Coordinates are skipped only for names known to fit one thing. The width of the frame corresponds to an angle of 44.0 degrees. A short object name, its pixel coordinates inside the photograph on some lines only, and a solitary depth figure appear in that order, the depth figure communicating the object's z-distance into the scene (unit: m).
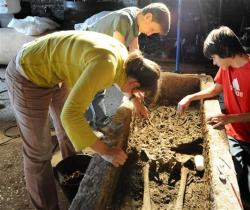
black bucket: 2.54
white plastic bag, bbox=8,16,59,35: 6.13
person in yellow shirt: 1.80
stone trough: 1.90
